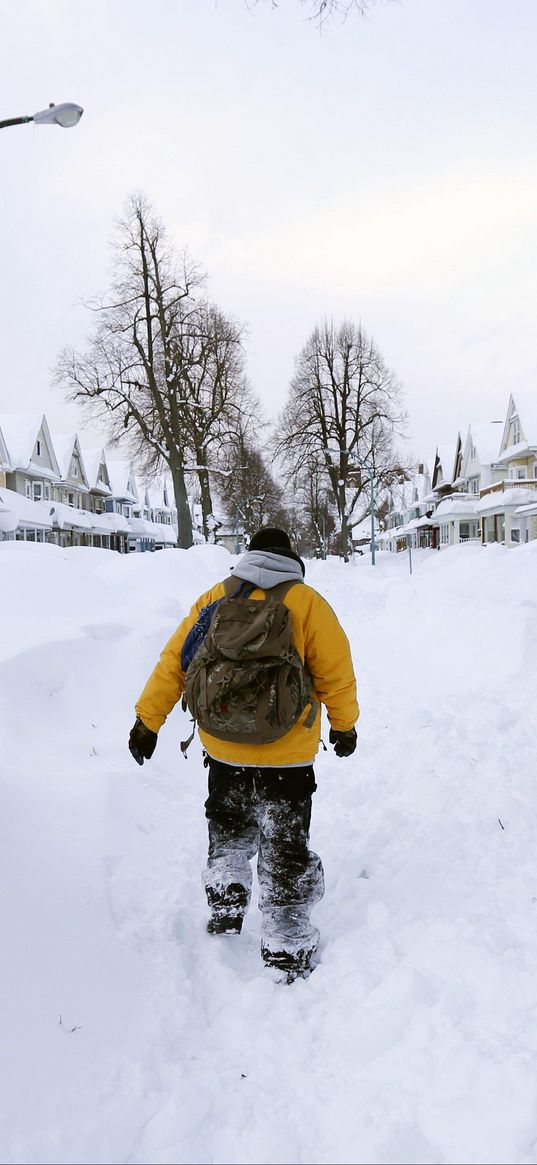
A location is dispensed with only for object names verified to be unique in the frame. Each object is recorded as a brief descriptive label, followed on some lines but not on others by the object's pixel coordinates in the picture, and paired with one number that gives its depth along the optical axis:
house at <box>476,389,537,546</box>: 35.47
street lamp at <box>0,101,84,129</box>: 5.69
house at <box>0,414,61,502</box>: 37.16
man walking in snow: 2.62
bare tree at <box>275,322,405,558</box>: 39.19
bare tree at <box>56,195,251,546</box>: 25.45
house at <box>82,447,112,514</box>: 54.28
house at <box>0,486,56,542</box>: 32.94
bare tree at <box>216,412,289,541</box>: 36.38
